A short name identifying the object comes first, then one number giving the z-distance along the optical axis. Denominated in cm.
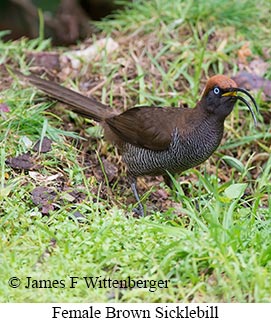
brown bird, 1178
